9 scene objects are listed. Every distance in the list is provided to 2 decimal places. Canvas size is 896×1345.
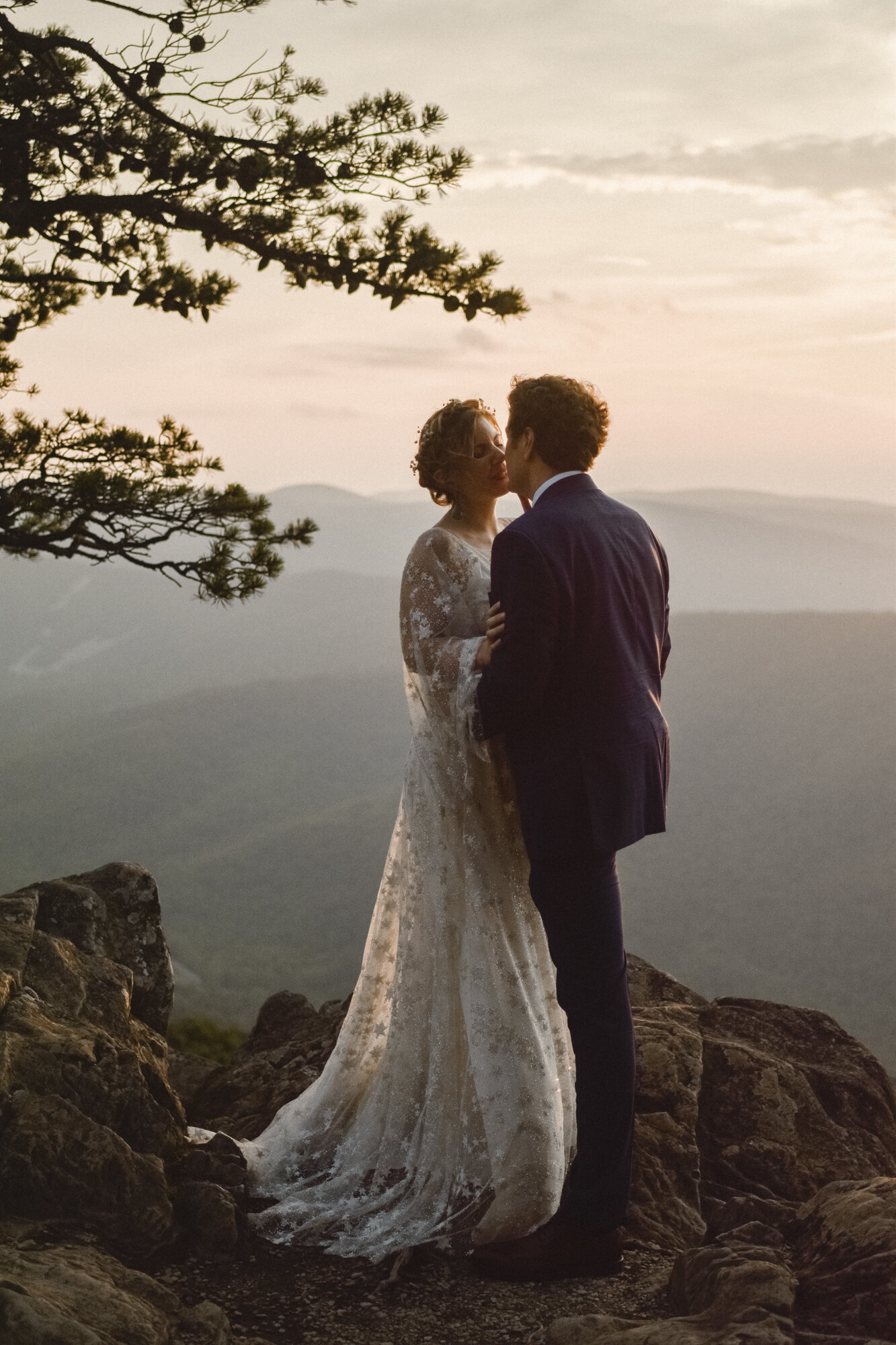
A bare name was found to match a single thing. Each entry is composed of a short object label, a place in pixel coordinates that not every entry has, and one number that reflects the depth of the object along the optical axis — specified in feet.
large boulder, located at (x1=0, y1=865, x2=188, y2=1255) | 10.88
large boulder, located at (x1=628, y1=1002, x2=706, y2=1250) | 12.38
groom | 9.86
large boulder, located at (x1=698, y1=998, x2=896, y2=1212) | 13.99
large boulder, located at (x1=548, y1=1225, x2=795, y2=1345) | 8.31
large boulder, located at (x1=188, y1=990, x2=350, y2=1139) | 15.92
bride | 11.38
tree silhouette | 14.71
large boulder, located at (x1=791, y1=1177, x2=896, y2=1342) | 8.52
